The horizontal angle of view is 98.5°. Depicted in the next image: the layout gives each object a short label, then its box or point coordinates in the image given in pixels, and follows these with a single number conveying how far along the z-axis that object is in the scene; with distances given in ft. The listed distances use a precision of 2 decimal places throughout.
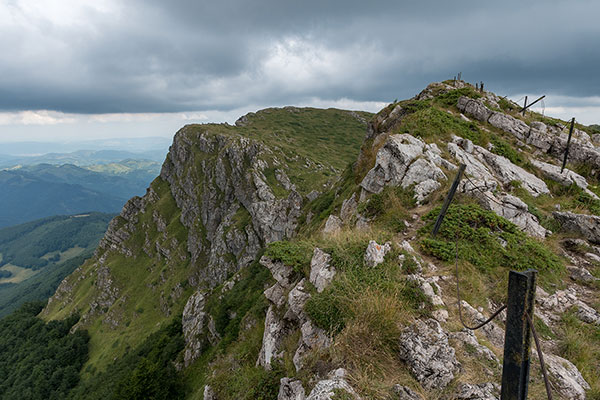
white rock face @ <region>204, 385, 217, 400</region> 38.49
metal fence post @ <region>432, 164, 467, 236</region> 32.17
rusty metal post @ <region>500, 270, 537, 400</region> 12.01
